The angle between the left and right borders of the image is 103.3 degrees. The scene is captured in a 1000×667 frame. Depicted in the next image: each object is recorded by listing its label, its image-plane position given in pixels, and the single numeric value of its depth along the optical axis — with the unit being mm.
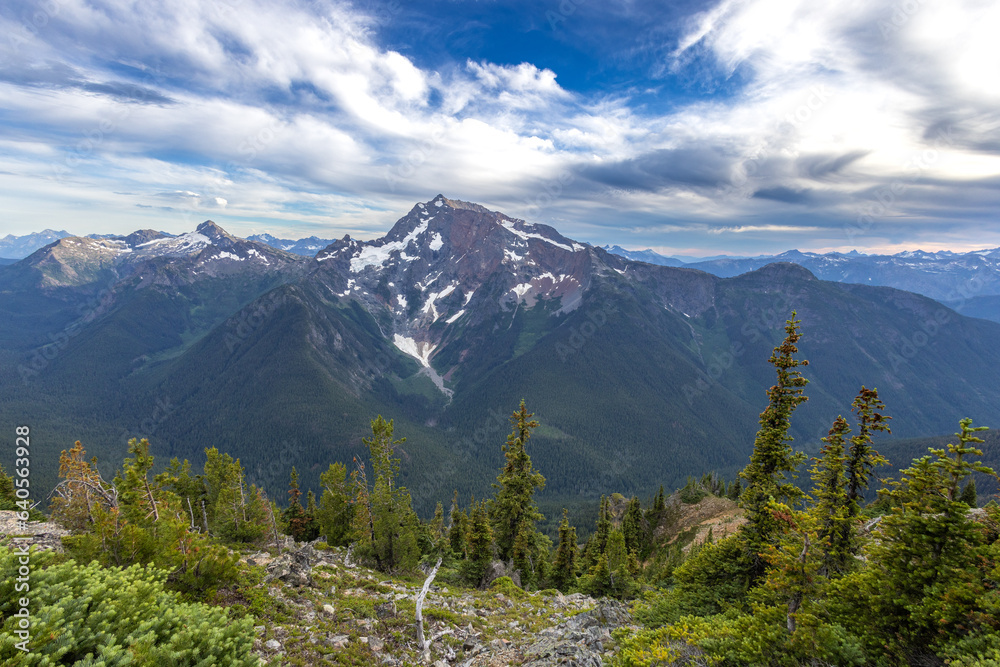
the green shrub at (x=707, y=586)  21656
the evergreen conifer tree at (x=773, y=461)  22391
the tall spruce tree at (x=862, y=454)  20047
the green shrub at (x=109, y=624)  7867
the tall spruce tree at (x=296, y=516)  51031
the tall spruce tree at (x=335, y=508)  44750
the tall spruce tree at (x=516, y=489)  37656
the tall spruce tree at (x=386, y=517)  34344
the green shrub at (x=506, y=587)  31719
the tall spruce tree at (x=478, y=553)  37844
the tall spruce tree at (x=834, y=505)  19438
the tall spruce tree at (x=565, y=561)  44375
